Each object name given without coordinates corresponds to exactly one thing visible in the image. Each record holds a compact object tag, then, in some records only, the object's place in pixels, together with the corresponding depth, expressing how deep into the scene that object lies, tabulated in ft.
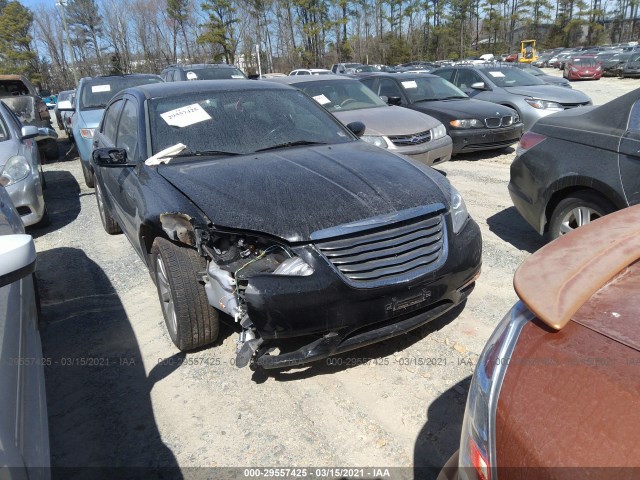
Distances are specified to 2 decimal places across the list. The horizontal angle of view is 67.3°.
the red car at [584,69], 90.48
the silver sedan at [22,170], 17.75
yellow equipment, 145.63
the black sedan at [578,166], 11.24
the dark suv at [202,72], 39.16
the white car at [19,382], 4.76
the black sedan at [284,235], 8.05
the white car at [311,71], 57.72
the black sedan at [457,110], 26.76
